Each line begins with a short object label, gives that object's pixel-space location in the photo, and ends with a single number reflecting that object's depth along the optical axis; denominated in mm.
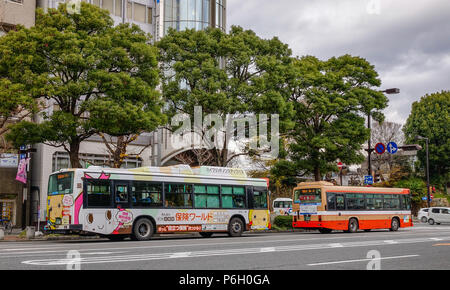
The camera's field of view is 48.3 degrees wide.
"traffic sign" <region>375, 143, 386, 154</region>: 32606
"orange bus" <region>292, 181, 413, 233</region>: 27047
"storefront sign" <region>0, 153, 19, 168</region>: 32656
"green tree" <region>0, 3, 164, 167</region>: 21984
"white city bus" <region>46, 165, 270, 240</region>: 18973
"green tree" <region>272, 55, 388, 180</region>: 33250
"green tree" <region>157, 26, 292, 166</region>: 27094
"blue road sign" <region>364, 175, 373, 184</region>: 33528
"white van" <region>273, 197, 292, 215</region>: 51731
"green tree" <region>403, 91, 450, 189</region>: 61031
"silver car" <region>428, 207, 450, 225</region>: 46125
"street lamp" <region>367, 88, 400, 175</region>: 33781
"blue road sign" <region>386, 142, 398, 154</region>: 34825
